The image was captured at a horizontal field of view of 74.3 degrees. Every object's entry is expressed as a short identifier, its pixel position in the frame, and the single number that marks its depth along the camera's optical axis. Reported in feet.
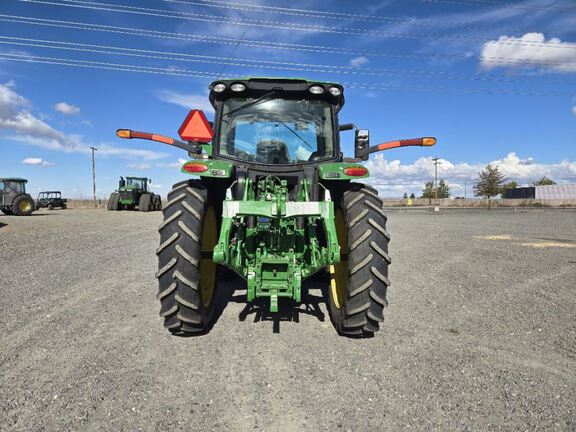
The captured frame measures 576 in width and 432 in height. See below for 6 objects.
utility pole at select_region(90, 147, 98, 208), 167.27
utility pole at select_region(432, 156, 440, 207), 218.28
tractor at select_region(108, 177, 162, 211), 89.25
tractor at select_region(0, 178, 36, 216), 73.30
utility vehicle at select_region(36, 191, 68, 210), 117.73
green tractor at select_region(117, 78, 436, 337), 11.02
